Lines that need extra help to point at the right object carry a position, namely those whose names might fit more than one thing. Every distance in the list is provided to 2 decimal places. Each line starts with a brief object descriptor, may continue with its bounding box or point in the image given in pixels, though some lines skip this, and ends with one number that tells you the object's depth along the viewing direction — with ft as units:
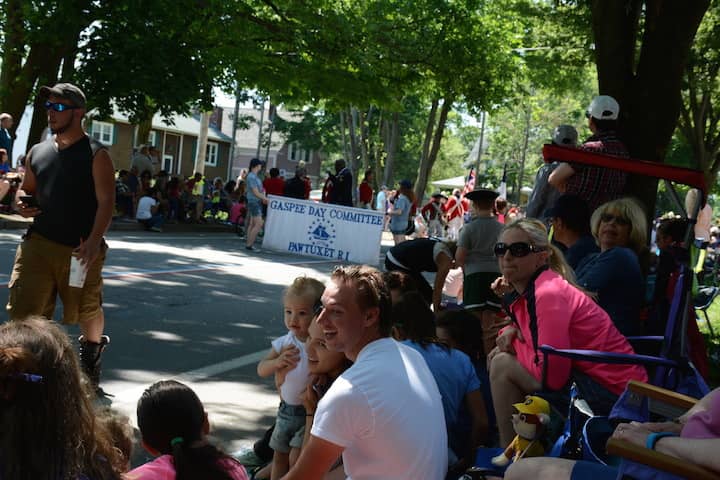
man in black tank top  20.27
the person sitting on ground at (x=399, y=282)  18.92
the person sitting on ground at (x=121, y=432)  10.41
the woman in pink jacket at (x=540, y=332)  14.97
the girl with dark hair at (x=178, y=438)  10.41
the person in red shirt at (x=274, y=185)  73.20
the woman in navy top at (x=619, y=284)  18.80
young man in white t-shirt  10.07
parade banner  64.54
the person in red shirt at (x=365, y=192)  82.07
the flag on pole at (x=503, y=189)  78.63
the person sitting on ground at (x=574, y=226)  21.65
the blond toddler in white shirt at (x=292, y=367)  15.78
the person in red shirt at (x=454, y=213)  109.60
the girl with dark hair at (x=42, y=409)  8.65
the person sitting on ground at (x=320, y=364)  12.80
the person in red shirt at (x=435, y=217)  114.39
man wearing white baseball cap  23.98
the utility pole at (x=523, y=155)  263.94
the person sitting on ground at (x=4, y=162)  59.77
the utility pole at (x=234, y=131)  165.29
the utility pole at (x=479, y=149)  212.52
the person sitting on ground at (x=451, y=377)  15.34
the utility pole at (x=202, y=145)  148.05
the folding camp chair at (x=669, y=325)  13.62
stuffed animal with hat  13.50
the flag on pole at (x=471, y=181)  98.86
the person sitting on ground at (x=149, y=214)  74.84
